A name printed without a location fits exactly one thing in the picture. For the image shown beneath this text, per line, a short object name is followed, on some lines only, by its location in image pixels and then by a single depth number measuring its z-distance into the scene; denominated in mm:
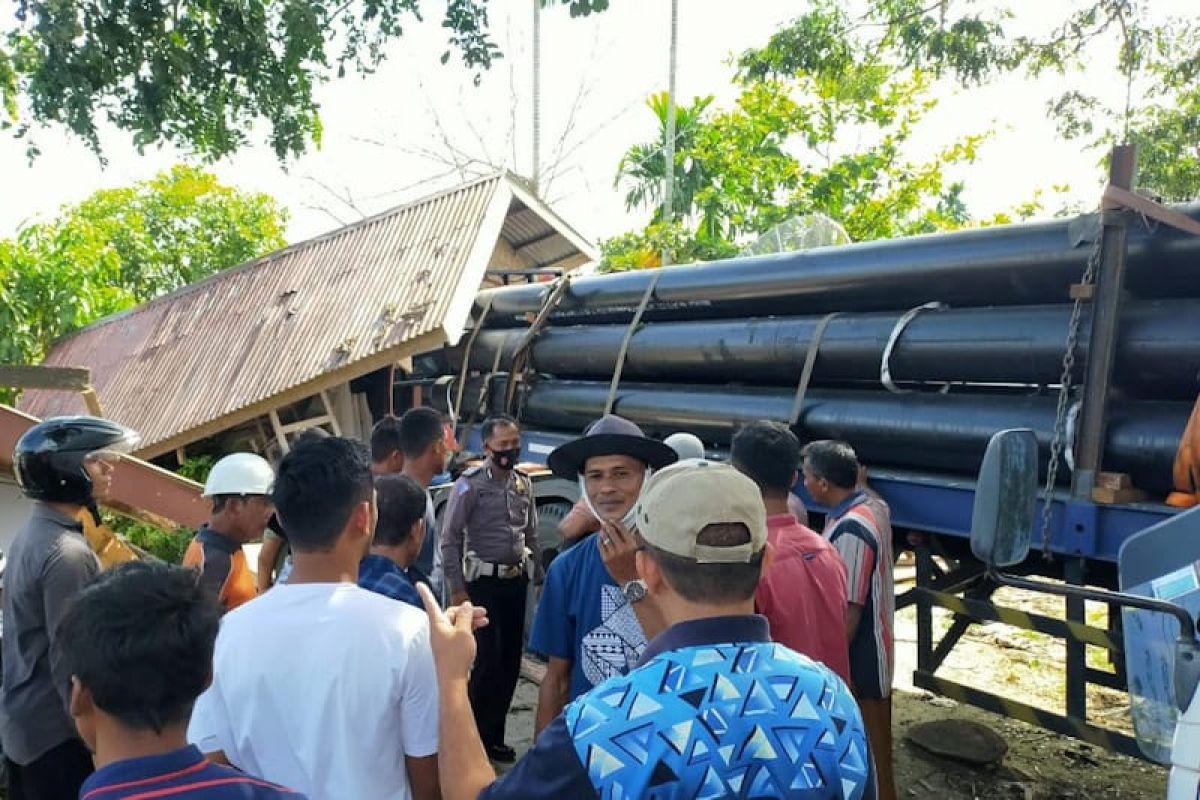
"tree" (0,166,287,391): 11547
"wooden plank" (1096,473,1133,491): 3541
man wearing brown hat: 2422
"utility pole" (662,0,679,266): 19594
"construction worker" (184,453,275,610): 3061
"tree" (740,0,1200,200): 9148
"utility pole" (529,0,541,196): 21438
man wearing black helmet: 2527
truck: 3600
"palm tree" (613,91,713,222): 22906
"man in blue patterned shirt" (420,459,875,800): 1295
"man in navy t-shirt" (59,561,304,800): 1402
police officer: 4723
